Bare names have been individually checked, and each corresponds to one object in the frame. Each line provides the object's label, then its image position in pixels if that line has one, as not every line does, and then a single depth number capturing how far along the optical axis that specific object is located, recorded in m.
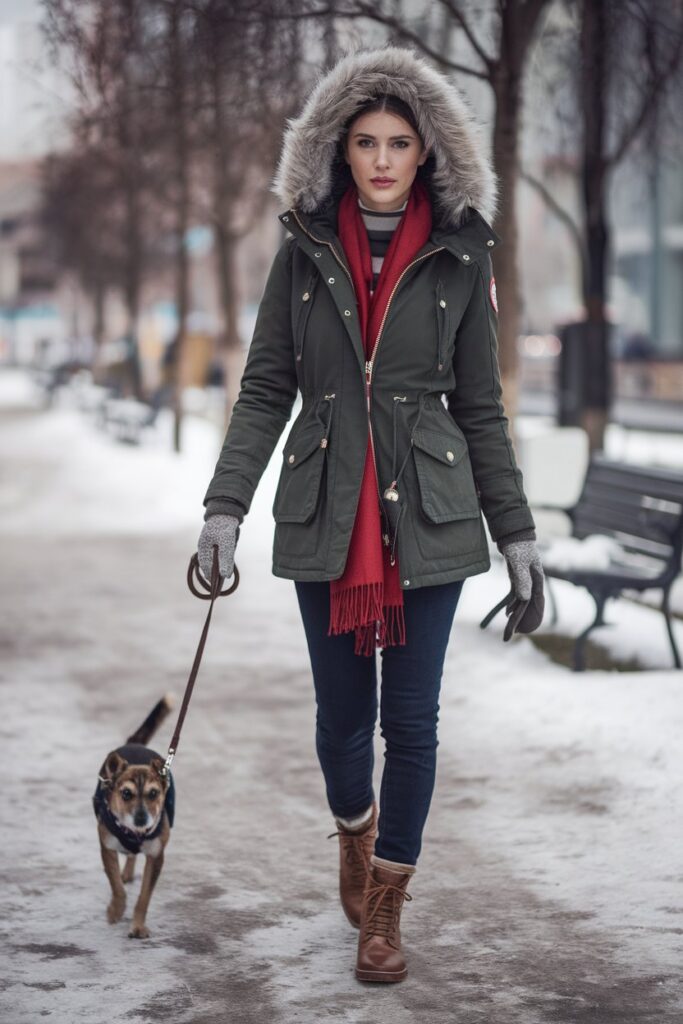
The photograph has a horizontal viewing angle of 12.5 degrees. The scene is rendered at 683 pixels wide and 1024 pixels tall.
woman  7.48
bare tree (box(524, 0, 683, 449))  18.50
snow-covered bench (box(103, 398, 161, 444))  43.37
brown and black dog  8.41
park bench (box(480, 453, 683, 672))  14.33
